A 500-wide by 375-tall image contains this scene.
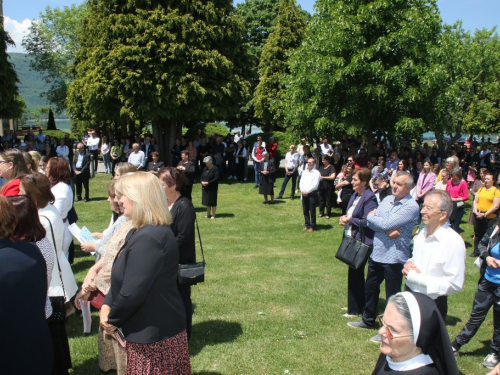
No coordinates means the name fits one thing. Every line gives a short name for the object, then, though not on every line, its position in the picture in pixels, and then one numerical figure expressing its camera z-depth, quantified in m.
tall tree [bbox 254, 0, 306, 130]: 31.72
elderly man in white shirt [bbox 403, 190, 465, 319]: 4.61
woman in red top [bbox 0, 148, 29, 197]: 6.36
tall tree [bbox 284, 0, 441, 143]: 14.74
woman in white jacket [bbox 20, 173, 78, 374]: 4.32
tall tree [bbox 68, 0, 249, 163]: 21.09
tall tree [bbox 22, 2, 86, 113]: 47.28
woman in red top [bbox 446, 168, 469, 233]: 11.14
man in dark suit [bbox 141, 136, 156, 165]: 21.25
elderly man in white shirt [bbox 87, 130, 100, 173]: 21.84
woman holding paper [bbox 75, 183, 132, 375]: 4.04
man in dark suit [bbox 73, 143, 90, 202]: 15.54
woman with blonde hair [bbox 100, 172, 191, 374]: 3.19
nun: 2.58
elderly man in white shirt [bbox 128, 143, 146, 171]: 17.41
